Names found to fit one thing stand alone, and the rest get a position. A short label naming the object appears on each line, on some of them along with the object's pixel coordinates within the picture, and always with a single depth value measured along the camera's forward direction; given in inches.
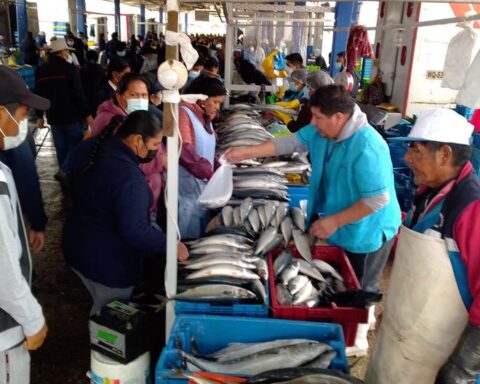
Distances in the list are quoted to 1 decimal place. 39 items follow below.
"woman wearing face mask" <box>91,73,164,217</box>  150.3
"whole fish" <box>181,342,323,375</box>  78.7
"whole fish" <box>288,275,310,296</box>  100.8
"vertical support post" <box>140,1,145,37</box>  1412.3
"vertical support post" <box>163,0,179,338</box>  79.0
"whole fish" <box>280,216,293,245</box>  119.2
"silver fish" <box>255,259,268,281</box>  103.1
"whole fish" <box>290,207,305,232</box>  123.4
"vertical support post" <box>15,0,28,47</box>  690.2
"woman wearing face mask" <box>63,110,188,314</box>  97.3
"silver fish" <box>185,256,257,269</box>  103.2
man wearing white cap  69.3
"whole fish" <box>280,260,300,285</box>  104.3
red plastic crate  92.0
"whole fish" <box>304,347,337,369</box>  77.8
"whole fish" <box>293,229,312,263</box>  114.6
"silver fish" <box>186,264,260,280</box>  100.5
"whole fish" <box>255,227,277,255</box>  112.5
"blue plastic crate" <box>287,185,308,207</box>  162.4
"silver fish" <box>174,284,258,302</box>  94.0
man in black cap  70.2
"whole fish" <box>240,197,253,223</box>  126.6
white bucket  93.5
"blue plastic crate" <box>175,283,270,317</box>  93.0
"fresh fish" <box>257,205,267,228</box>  125.3
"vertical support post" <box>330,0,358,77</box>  309.7
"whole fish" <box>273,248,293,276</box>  109.7
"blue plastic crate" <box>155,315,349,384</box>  87.0
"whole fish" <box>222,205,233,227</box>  125.9
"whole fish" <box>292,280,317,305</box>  98.2
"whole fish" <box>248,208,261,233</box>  124.1
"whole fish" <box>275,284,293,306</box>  97.7
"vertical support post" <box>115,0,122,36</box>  1017.8
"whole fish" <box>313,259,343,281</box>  111.3
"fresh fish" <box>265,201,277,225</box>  125.7
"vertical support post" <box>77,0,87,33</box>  860.0
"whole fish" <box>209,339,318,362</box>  82.3
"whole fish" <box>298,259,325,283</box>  107.9
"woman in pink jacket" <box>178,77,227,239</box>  130.0
